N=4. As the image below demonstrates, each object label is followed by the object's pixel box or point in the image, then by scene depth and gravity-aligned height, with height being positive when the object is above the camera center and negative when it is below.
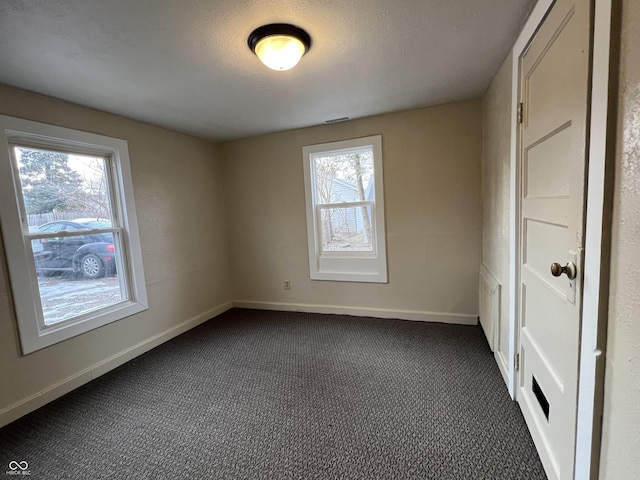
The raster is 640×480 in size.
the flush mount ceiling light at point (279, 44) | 1.56 +0.94
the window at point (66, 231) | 2.05 -0.03
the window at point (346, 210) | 3.31 +0.00
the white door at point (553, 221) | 1.06 -0.10
